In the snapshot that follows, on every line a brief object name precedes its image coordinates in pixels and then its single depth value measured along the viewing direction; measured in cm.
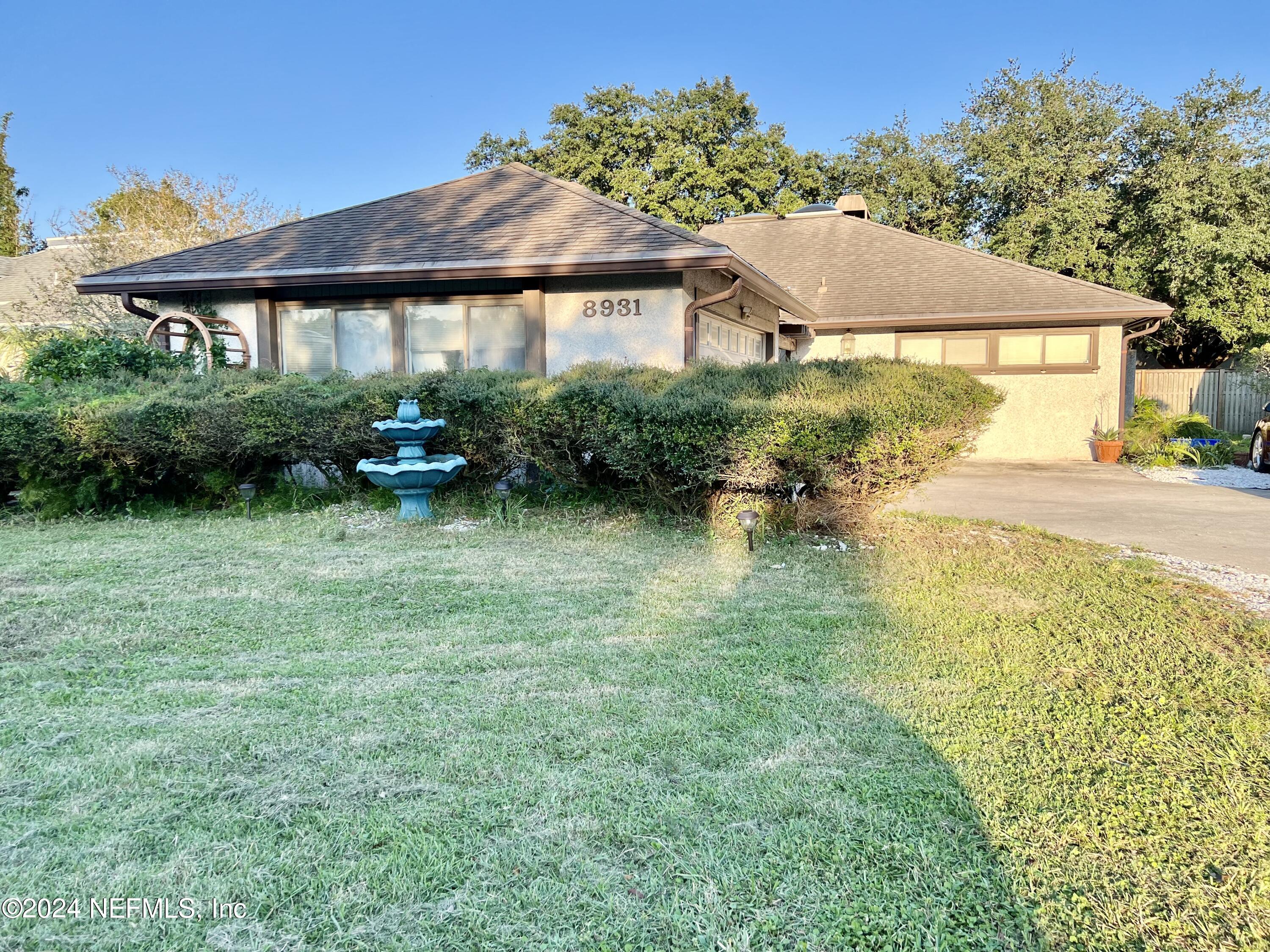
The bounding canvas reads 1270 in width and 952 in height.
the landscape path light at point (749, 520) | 550
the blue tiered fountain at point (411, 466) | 677
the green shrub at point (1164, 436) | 1280
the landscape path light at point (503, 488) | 668
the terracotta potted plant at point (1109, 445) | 1319
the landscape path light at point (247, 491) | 704
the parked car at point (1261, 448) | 1148
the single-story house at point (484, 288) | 865
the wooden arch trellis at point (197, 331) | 941
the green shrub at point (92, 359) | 852
